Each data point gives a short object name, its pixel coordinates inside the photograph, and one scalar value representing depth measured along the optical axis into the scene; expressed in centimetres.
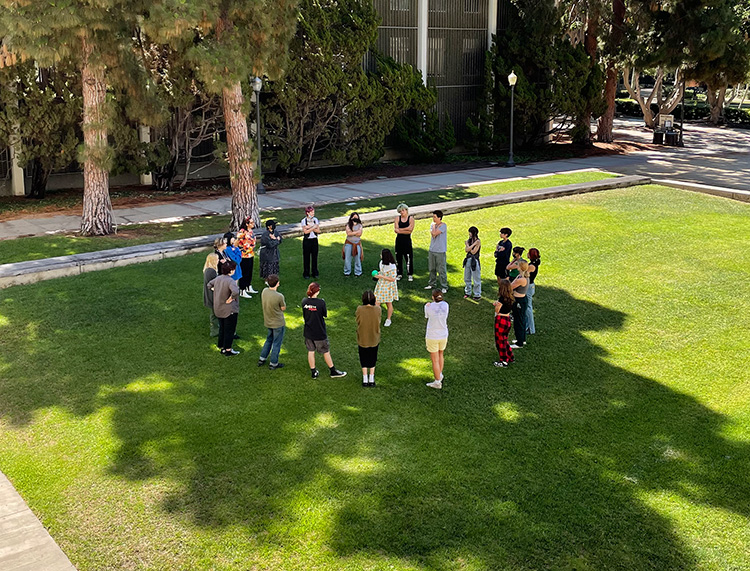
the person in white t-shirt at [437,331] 1014
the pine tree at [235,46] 1622
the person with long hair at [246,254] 1342
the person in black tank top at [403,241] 1475
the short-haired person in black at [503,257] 1342
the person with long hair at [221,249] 1212
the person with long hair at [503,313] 1085
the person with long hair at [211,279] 1161
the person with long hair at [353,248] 1470
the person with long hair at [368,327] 998
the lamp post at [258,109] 2380
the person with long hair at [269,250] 1374
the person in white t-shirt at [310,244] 1476
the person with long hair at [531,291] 1192
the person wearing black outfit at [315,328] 1021
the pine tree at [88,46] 1614
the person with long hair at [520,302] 1123
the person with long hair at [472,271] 1363
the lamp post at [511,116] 2986
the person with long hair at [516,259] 1159
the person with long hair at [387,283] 1234
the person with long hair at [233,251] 1263
